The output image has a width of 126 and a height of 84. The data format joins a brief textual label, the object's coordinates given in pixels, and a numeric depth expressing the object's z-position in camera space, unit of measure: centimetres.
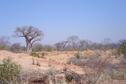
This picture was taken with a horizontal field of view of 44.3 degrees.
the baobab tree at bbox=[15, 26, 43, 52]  3011
